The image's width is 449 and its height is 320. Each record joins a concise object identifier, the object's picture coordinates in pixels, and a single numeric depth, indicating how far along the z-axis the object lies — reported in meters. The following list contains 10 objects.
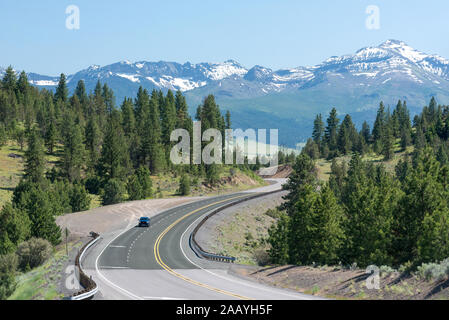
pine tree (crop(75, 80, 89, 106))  164.64
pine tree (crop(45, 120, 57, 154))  120.12
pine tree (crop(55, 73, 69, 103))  162.93
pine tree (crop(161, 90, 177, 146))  120.25
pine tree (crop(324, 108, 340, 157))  170.34
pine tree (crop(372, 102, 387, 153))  165.43
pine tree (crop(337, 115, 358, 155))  160.62
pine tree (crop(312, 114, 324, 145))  185.50
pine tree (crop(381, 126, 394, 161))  141.88
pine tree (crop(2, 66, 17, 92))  149.62
